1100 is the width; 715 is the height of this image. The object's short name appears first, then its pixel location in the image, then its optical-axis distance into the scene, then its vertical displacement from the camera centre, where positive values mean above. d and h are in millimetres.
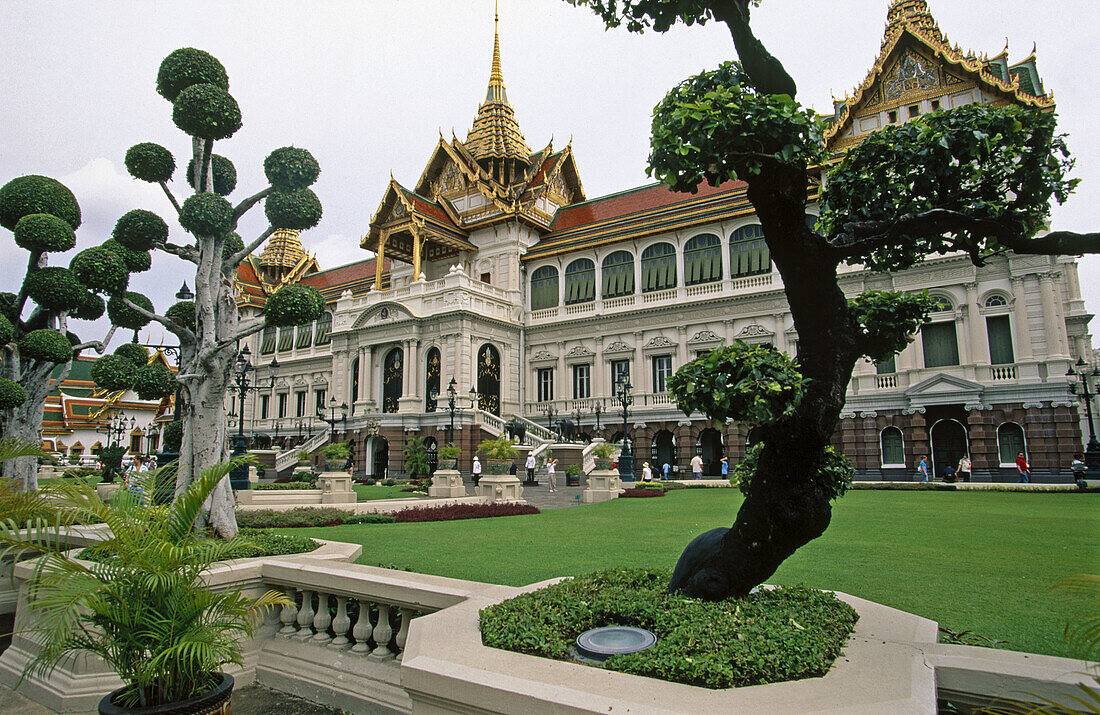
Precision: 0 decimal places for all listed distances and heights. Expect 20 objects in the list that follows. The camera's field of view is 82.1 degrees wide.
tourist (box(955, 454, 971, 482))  24969 -1363
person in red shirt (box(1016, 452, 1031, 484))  24125 -1342
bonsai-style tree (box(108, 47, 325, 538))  9117 +3394
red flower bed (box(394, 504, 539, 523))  14803 -1687
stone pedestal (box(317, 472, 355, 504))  19594 -1359
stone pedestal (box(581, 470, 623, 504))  20109 -1487
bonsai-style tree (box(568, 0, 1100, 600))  4020 +1512
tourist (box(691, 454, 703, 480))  29297 -1222
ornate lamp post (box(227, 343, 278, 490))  20172 -153
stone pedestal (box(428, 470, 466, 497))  21297 -1410
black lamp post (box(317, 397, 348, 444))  36547 +1496
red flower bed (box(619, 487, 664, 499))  20934 -1798
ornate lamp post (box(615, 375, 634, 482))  25641 -821
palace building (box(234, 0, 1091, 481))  26516 +6588
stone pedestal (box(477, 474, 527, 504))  19344 -1370
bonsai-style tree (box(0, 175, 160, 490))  14195 +3537
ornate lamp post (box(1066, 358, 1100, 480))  21812 -502
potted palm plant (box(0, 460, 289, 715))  3643 -995
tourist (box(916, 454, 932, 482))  25578 -1404
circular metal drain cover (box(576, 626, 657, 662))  3600 -1183
